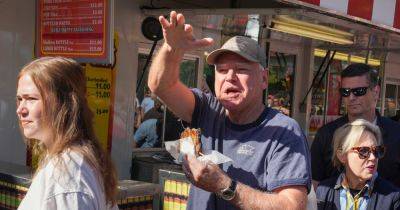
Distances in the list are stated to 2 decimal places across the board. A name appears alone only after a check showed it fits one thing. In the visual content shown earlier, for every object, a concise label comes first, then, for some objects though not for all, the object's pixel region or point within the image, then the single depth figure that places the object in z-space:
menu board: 3.74
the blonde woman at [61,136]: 1.83
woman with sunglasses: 2.92
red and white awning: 4.40
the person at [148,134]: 6.30
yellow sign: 5.64
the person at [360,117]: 3.37
